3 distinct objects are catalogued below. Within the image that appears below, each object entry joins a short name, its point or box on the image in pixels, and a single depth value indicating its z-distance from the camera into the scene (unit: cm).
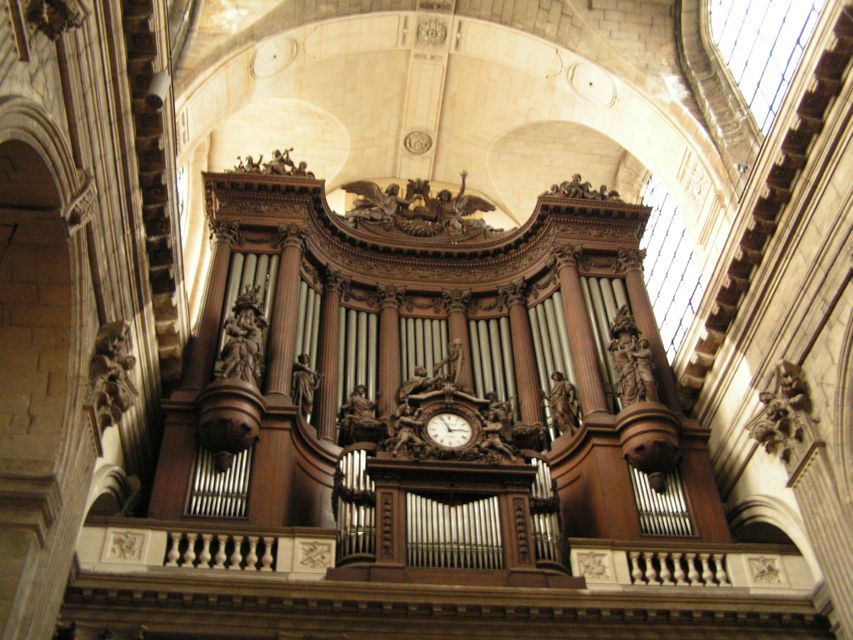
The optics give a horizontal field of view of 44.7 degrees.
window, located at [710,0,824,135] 1485
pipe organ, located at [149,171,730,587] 1136
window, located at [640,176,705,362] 1752
